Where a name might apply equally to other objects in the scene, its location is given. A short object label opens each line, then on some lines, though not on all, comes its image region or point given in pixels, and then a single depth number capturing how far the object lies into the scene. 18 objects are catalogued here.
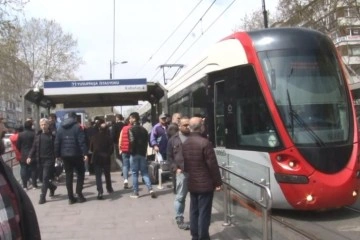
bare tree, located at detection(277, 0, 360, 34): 28.00
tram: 7.96
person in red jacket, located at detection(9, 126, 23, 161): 12.78
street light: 48.09
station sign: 13.74
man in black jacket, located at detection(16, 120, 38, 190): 12.49
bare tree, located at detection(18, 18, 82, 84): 57.78
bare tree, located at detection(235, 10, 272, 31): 44.31
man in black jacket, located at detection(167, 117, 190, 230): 7.68
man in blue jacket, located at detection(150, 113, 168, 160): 11.66
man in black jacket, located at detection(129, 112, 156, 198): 10.53
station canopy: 13.76
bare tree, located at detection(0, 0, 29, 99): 23.47
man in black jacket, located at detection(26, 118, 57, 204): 10.73
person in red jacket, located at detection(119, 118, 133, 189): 11.61
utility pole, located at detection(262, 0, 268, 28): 24.99
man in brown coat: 6.39
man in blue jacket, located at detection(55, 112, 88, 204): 10.28
